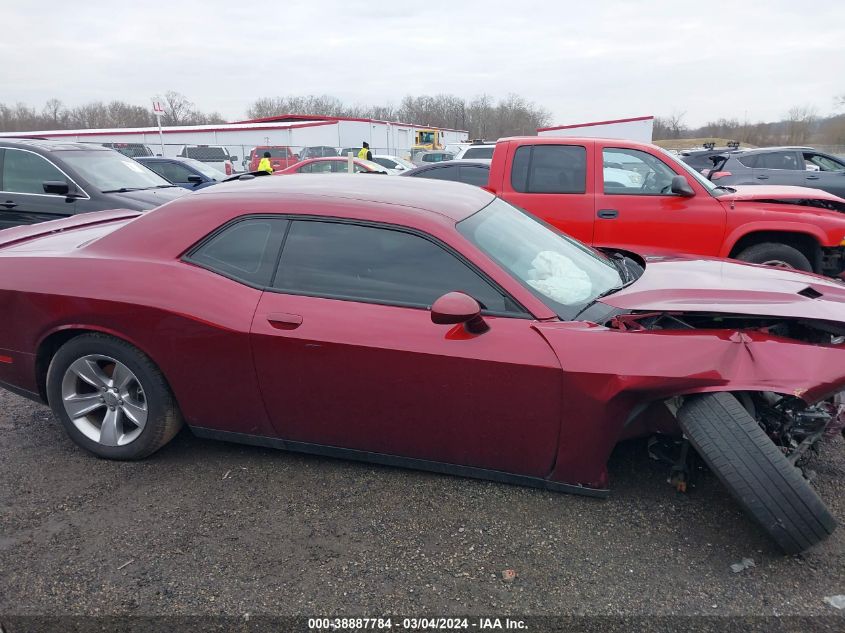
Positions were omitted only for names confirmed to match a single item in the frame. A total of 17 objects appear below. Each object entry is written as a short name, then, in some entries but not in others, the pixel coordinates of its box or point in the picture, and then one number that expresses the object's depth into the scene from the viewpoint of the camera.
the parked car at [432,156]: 24.86
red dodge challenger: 2.50
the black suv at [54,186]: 6.96
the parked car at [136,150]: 24.25
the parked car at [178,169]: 13.38
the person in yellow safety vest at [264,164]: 16.00
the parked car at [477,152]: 12.55
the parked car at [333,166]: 15.80
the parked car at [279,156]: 24.78
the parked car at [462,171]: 7.75
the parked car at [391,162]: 22.06
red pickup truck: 5.59
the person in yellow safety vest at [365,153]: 18.75
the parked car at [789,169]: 12.20
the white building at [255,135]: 32.44
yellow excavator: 42.81
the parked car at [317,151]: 26.99
